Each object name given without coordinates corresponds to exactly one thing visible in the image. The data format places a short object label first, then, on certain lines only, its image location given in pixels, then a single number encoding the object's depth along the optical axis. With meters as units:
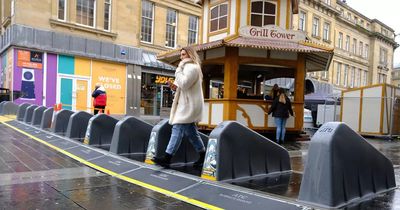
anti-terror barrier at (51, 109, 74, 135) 10.46
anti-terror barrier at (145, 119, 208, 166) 6.26
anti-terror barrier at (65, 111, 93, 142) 9.30
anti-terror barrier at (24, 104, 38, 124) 13.73
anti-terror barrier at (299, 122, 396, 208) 3.97
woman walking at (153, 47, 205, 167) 5.51
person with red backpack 13.66
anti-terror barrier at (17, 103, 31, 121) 14.62
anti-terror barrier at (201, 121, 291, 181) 5.09
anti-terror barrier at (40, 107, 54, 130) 11.60
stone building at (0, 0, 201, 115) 20.41
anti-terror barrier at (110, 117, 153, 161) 7.09
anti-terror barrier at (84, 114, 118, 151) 8.27
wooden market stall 11.39
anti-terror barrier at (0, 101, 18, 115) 17.45
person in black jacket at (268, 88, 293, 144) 11.05
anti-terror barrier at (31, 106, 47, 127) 12.73
